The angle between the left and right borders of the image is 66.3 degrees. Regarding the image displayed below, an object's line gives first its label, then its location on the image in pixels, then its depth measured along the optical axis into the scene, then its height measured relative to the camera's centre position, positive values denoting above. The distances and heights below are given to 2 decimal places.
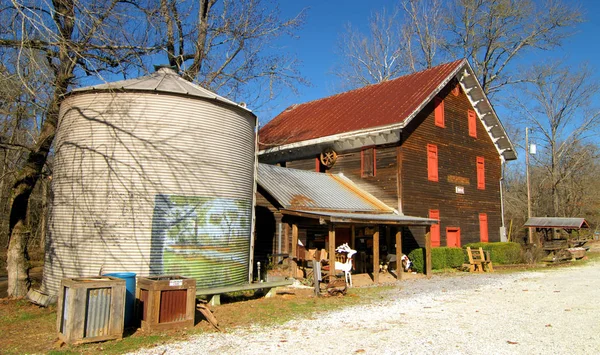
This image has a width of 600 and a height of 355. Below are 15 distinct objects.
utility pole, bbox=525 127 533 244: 32.33 +6.67
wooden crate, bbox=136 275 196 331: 7.95 -1.16
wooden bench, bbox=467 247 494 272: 19.11 -0.83
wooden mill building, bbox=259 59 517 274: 19.30 +4.25
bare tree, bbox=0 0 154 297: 11.55 +1.96
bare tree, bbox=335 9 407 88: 36.88 +13.24
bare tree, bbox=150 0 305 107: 22.46 +9.61
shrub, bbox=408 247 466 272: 17.86 -0.71
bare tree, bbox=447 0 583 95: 32.31 +14.78
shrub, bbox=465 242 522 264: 20.84 -0.45
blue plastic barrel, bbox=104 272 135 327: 8.18 -1.09
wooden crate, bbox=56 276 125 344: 7.06 -1.18
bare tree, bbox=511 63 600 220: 42.62 +7.86
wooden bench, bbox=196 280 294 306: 10.04 -1.18
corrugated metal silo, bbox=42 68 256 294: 10.13 +1.15
